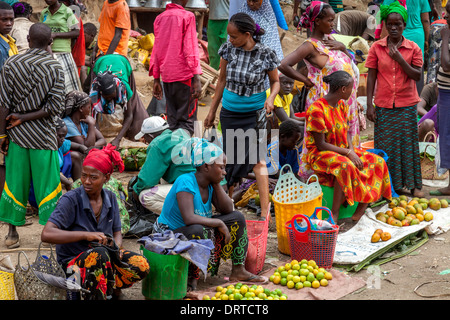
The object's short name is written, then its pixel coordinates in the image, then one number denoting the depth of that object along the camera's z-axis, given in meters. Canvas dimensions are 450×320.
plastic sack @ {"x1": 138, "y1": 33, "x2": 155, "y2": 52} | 11.27
